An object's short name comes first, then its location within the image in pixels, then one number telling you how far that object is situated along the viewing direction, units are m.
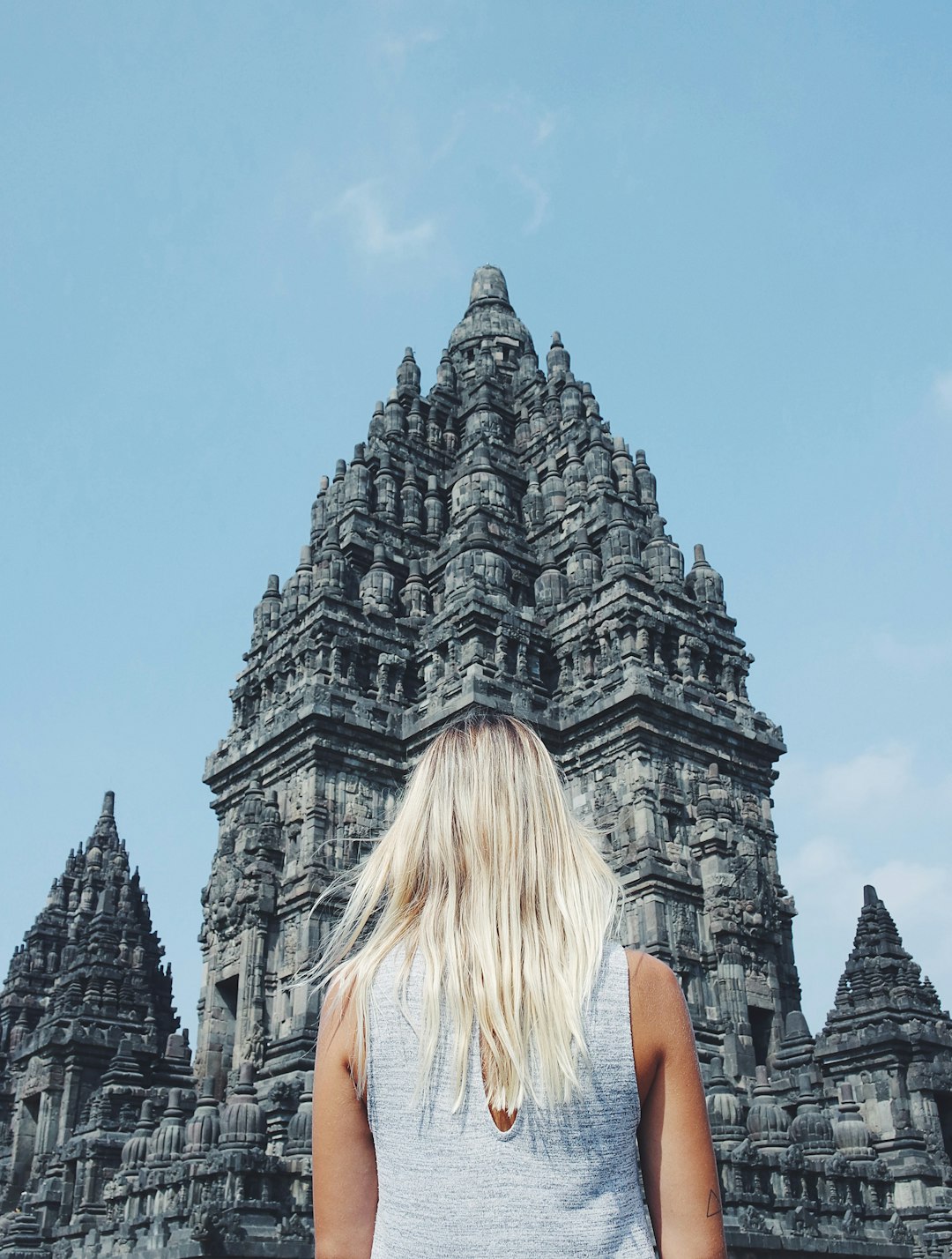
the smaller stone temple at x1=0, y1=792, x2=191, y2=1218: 23.44
